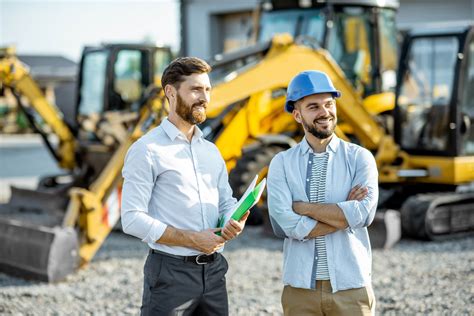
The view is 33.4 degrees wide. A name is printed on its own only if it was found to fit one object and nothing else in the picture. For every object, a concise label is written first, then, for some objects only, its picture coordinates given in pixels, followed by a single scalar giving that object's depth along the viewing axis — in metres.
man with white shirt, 3.28
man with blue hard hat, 3.42
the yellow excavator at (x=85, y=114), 11.85
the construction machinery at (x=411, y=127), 8.55
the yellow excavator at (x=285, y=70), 8.34
